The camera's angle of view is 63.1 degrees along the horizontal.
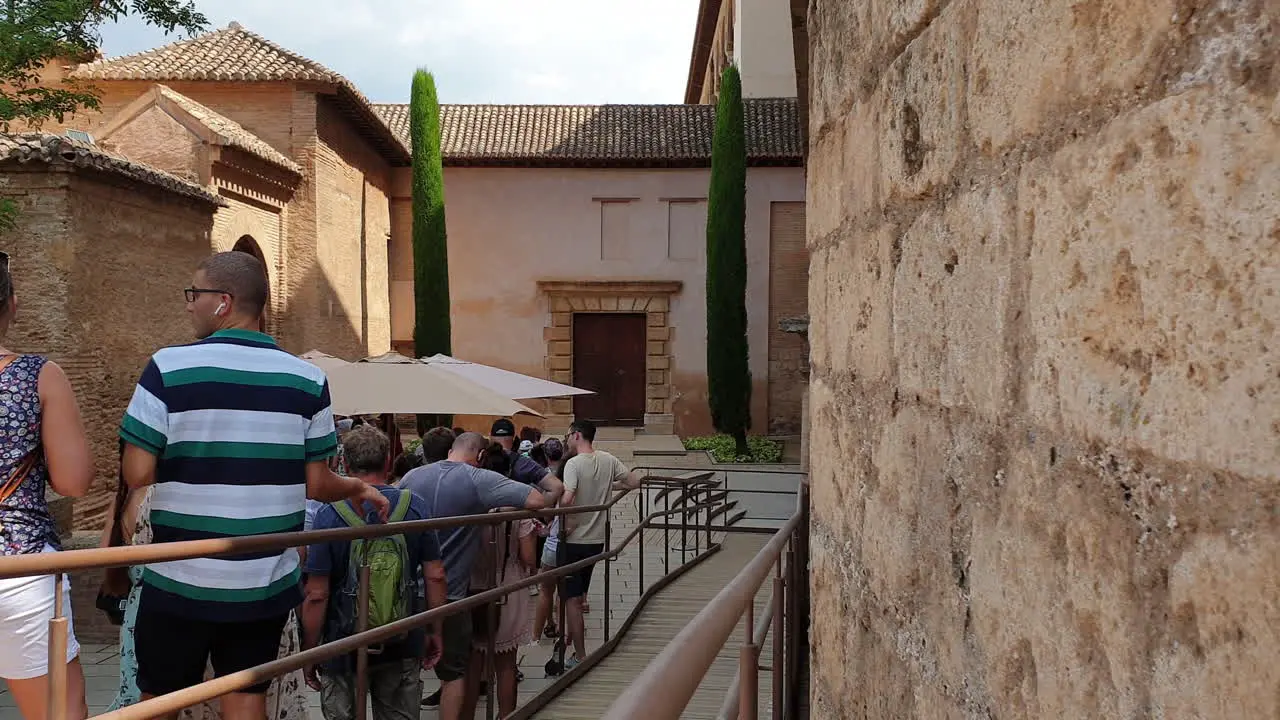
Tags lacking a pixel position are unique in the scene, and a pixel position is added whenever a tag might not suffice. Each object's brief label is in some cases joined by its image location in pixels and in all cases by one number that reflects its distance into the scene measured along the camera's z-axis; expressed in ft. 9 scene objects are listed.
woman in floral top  8.67
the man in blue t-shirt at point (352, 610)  13.03
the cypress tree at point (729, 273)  74.38
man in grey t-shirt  15.99
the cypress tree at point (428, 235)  73.92
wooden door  84.23
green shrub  70.64
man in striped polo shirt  8.98
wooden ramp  17.70
